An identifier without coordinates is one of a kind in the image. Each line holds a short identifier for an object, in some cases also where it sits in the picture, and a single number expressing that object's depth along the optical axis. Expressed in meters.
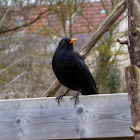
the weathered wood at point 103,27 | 6.09
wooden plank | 3.88
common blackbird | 6.39
